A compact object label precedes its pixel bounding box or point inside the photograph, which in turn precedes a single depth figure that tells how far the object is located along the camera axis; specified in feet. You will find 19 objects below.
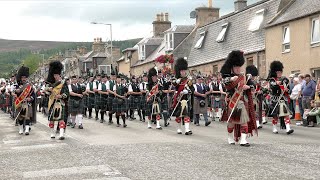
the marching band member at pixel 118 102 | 66.39
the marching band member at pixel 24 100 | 54.90
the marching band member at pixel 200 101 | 67.18
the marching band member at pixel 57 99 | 49.49
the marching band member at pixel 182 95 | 51.75
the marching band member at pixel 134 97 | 75.66
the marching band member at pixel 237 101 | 41.14
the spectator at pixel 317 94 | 63.00
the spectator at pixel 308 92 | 65.61
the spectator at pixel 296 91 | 68.08
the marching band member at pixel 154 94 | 61.67
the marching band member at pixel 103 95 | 74.28
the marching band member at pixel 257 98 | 58.21
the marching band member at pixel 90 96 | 83.26
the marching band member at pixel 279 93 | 51.49
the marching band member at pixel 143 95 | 75.30
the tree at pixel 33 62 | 438.53
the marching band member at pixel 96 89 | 77.77
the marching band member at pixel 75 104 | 64.54
